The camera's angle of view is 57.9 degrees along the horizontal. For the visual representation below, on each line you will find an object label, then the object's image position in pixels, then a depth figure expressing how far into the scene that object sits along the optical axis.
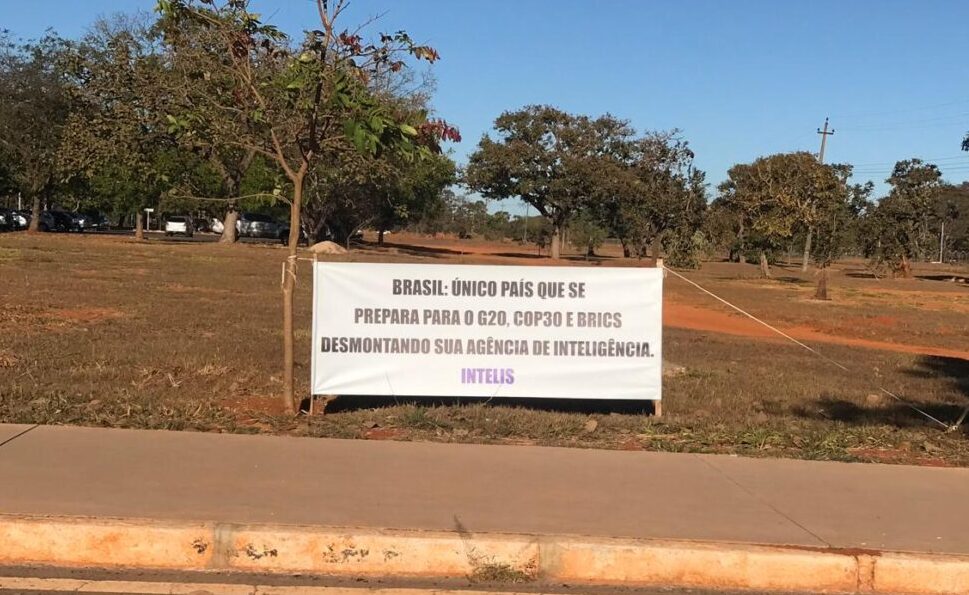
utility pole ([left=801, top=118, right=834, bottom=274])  41.38
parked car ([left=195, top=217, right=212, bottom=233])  75.16
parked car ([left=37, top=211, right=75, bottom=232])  60.81
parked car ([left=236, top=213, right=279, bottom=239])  76.44
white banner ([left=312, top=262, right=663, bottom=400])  7.66
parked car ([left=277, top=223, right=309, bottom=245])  63.35
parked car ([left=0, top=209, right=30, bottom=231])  59.84
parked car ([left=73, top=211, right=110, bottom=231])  68.38
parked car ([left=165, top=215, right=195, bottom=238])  69.12
